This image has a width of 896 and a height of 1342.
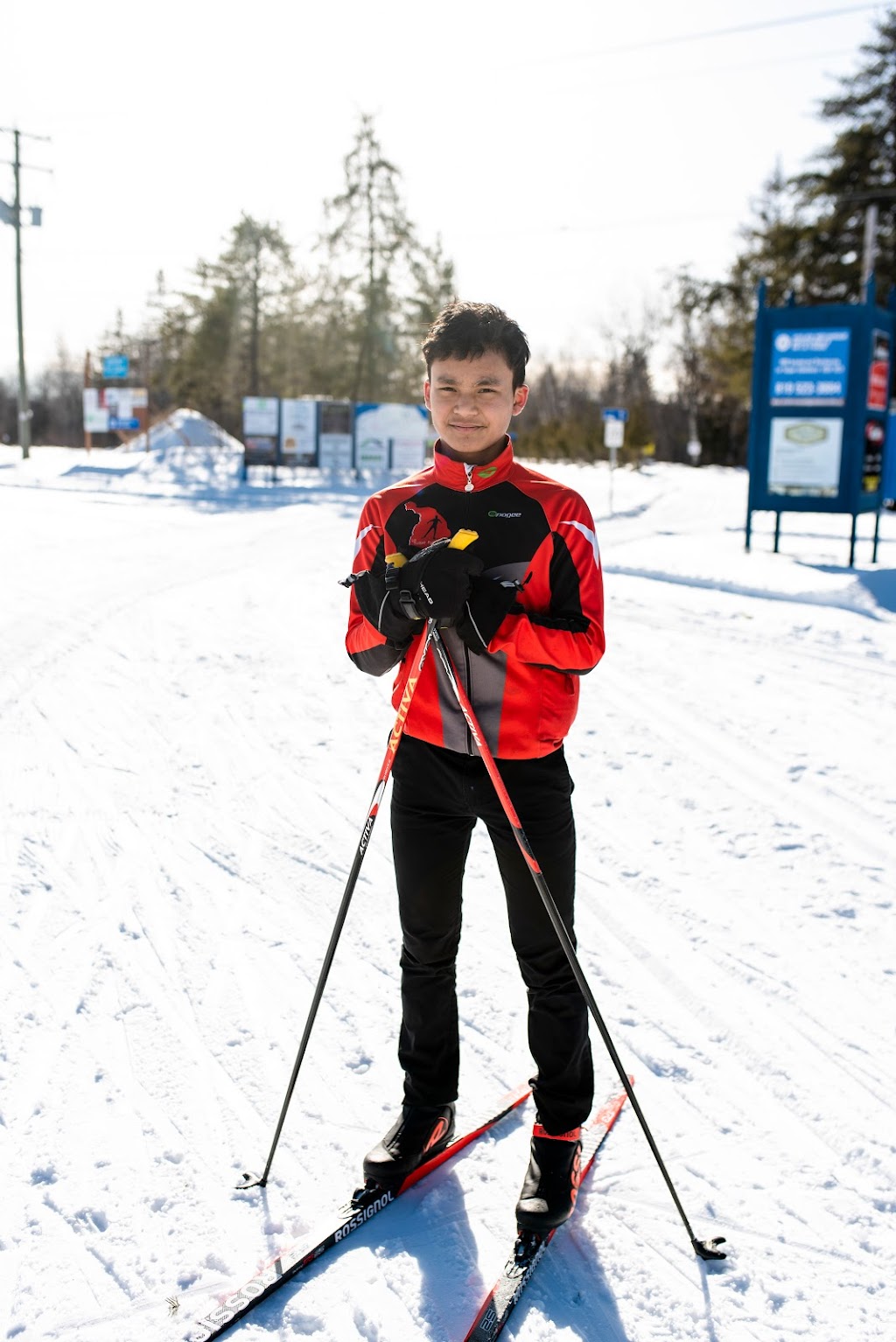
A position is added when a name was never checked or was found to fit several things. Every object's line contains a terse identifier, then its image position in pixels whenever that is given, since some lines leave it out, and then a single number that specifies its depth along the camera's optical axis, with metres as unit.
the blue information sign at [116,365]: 29.95
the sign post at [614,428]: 18.38
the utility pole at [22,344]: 26.14
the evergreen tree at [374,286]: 26.08
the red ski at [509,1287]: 1.94
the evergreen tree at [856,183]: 26.34
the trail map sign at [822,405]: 11.09
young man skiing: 2.11
